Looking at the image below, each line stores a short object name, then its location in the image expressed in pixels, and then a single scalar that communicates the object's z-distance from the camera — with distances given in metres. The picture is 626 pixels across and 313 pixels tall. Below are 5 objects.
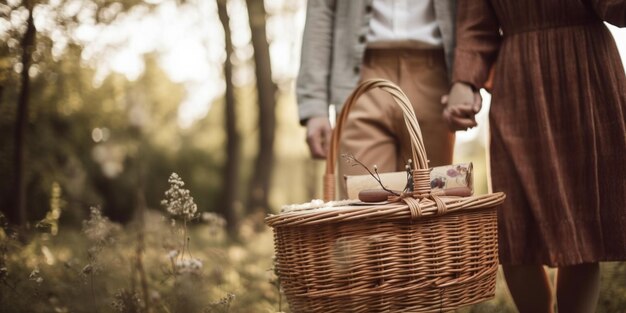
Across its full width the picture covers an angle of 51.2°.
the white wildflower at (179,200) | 2.41
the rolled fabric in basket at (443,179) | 2.26
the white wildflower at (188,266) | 2.30
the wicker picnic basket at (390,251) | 1.99
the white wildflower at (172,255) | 2.43
